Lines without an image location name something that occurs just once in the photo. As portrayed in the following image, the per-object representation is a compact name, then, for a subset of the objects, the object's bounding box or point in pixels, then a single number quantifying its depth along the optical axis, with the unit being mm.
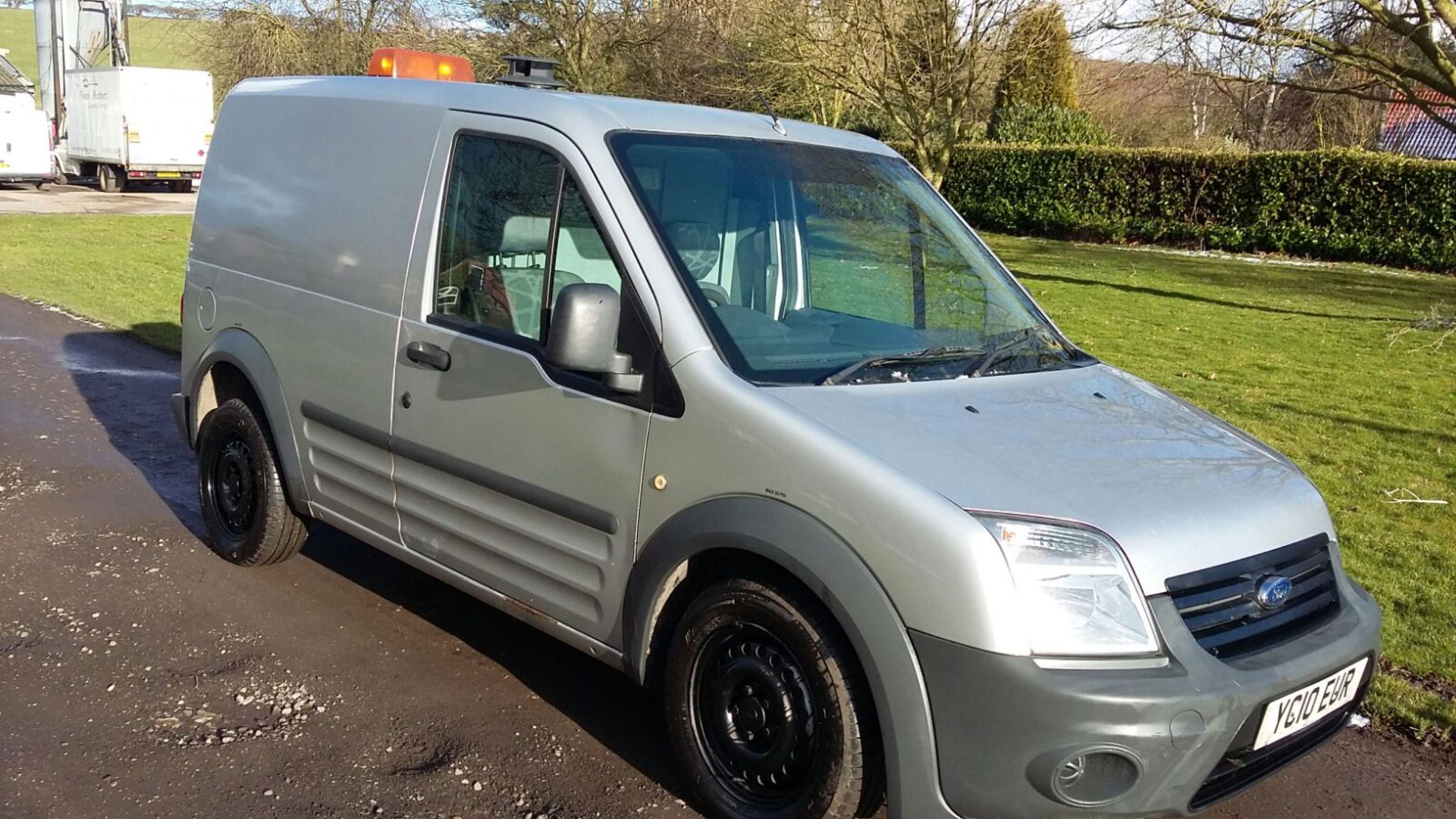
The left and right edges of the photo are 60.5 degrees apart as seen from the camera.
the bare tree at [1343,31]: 13156
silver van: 2904
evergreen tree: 30156
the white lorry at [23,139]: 30219
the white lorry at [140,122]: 30969
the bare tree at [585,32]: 24797
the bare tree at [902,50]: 19766
